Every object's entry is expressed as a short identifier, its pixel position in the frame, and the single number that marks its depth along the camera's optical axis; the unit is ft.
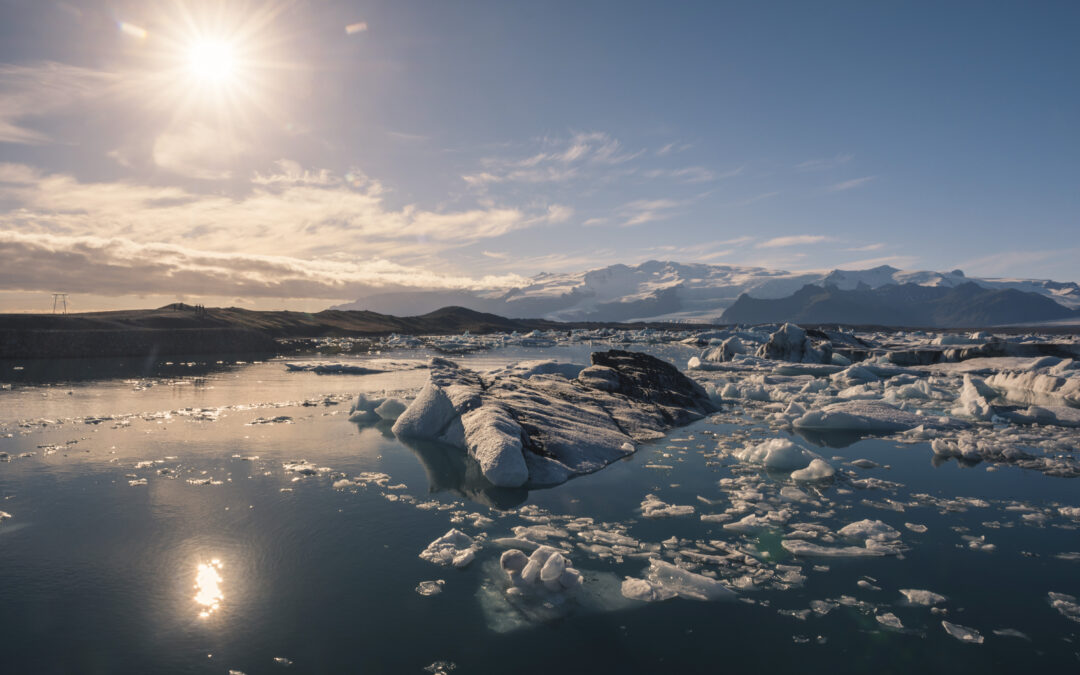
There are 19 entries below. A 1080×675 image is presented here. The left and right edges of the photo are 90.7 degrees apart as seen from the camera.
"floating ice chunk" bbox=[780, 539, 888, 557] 19.39
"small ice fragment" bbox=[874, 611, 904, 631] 14.96
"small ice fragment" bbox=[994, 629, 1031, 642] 14.49
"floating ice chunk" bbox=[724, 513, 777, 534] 21.59
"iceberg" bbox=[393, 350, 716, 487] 29.58
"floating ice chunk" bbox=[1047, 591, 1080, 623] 15.53
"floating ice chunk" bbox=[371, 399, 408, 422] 44.93
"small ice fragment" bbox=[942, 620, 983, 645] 14.35
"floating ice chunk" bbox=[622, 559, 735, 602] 16.53
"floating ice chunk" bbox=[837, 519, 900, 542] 20.67
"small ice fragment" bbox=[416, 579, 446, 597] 16.55
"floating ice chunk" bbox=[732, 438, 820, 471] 30.71
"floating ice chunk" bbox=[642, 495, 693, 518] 23.24
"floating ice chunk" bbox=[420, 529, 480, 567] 18.70
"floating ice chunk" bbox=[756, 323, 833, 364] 107.04
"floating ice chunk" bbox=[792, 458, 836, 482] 28.50
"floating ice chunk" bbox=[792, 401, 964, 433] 43.37
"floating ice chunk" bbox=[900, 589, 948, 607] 16.15
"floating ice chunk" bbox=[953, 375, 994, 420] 47.09
